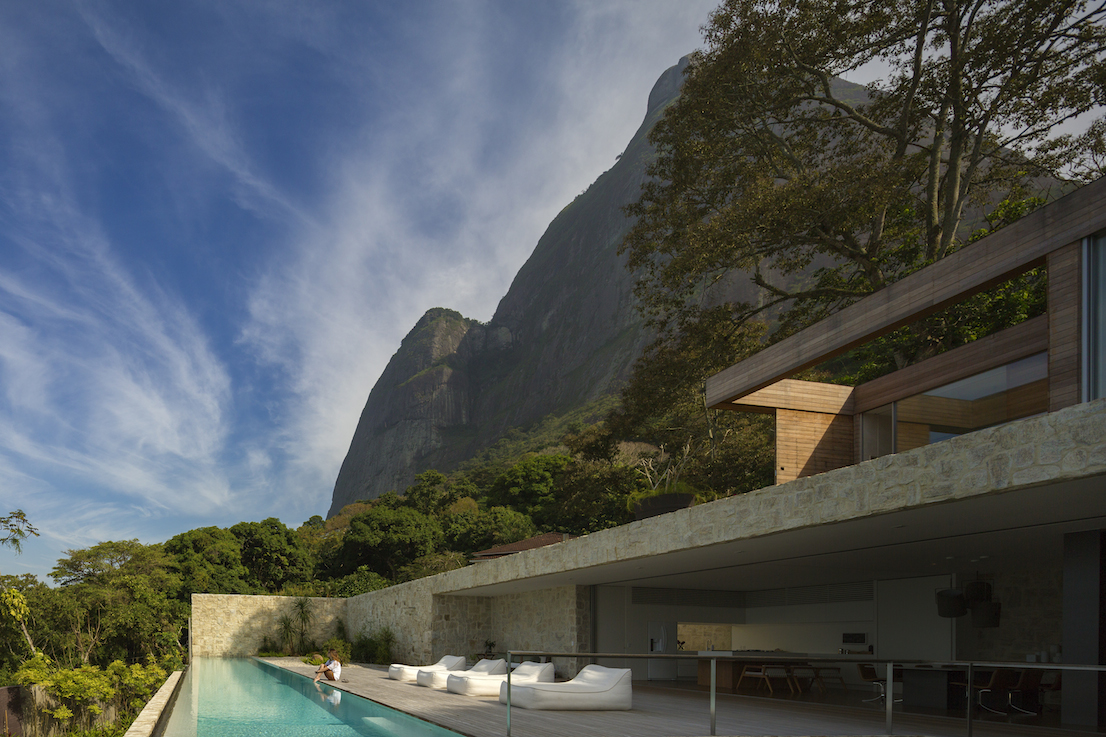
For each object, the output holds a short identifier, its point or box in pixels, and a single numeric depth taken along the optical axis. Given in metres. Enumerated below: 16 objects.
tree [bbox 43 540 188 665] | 24.19
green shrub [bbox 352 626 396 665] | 23.11
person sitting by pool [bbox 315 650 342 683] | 16.67
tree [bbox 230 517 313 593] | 40.69
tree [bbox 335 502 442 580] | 42.72
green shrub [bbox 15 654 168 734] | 18.47
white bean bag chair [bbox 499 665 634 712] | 10.74
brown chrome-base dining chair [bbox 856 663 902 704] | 13.13
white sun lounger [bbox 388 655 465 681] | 15.91
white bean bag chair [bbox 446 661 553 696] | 12.16
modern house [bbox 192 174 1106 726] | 6.77
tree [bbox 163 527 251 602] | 35.88
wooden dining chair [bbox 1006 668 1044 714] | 10.26
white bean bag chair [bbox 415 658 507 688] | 14.45
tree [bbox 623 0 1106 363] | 14.67
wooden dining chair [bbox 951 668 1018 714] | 10.40
